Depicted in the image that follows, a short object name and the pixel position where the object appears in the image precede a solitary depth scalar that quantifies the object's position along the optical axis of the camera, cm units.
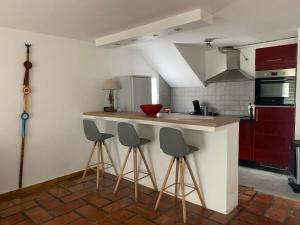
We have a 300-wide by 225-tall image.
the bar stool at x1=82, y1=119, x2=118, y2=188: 331
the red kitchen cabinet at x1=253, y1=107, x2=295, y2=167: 375
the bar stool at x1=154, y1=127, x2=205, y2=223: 242
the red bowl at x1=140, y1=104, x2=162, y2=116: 316
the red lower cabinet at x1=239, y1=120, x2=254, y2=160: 414
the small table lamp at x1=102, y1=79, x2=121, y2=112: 383
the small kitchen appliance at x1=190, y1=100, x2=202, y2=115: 493
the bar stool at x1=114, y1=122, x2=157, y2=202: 289
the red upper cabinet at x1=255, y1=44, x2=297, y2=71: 366
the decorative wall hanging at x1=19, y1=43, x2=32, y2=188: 312
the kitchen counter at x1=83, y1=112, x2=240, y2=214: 248
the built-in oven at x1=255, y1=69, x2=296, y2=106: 370
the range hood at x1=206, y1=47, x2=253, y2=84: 435
